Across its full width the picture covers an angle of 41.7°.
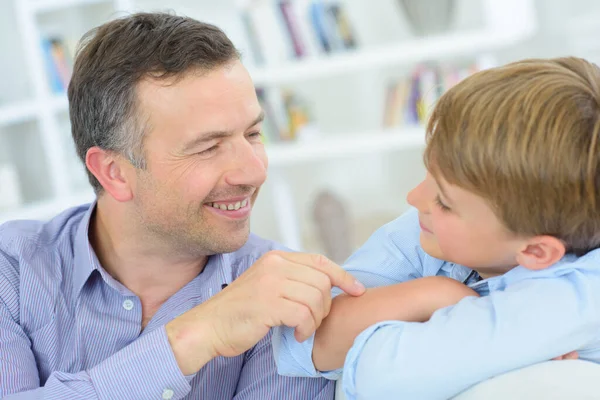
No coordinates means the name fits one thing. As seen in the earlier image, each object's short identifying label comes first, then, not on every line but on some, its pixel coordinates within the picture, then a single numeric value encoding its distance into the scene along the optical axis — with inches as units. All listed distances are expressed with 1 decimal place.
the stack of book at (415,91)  151.6
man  60.7
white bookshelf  146.6
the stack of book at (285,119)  157.4
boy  39.6
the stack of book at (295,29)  152.4
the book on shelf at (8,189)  157.6
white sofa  38.2
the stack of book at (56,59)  158.7
